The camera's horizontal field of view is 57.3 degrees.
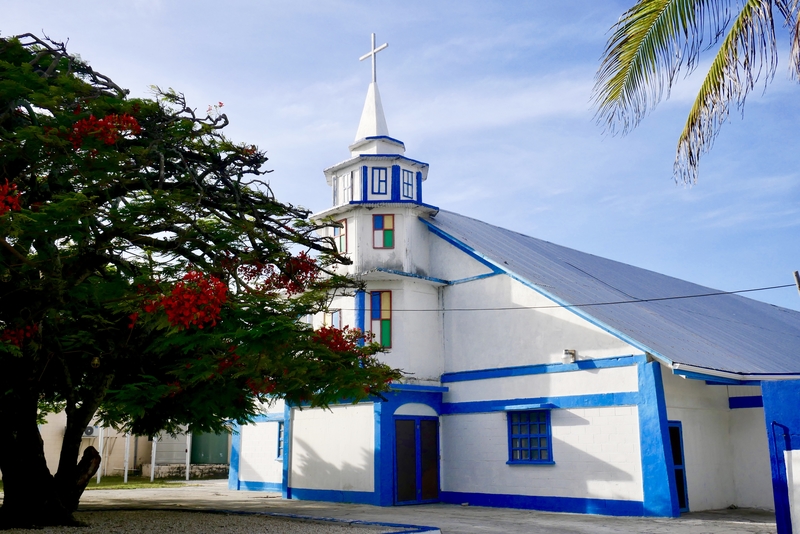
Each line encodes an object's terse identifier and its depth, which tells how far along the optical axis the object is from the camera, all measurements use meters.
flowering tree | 9.07
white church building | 16.91
